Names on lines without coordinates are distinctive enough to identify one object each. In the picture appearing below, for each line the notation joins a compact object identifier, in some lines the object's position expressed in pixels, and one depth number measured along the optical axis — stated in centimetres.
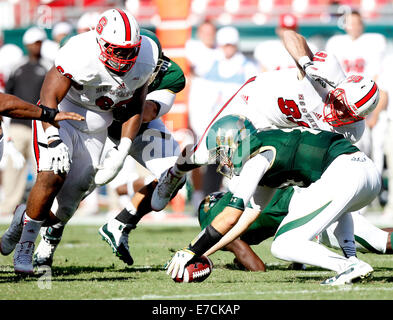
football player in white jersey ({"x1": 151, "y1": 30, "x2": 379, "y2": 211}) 1098
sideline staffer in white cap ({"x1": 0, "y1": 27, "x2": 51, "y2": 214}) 1984
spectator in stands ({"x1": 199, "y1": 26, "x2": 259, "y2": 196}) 2000
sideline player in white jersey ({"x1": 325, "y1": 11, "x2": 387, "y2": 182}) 1841
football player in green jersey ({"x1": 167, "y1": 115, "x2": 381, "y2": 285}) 933
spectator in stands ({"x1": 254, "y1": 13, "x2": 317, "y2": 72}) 1672
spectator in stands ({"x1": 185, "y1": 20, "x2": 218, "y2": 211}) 2022
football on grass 948
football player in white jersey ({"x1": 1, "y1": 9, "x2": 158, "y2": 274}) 1063
